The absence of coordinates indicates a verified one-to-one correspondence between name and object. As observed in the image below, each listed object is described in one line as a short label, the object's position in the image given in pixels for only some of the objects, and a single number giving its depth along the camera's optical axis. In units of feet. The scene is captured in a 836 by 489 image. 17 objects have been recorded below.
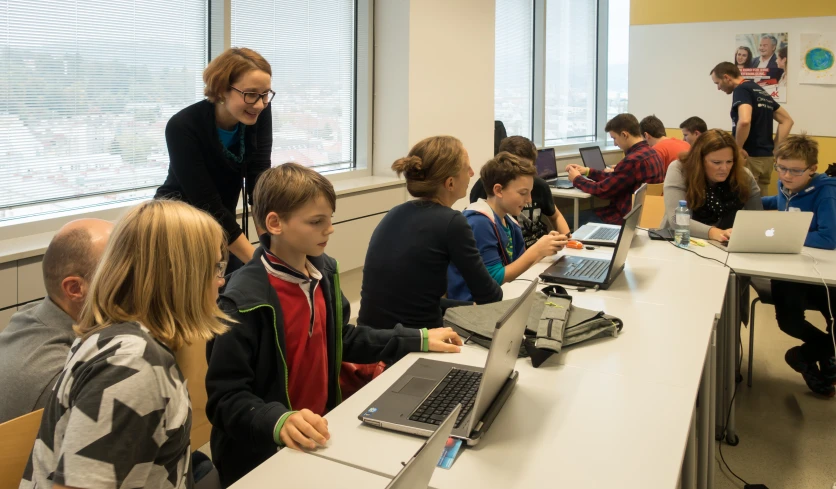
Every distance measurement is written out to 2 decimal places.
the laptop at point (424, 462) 2.46
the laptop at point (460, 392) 4.60
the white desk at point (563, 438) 4.24
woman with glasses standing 8.00
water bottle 11.30
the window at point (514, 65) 21.17
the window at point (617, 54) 26.89
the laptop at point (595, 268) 8.67
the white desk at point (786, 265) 9.30
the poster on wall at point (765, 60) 22.11
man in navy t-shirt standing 18.85
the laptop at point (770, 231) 10.28
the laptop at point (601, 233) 10.86
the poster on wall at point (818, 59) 21.36
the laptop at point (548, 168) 20.26
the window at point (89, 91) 9.07
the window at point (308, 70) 12.78
